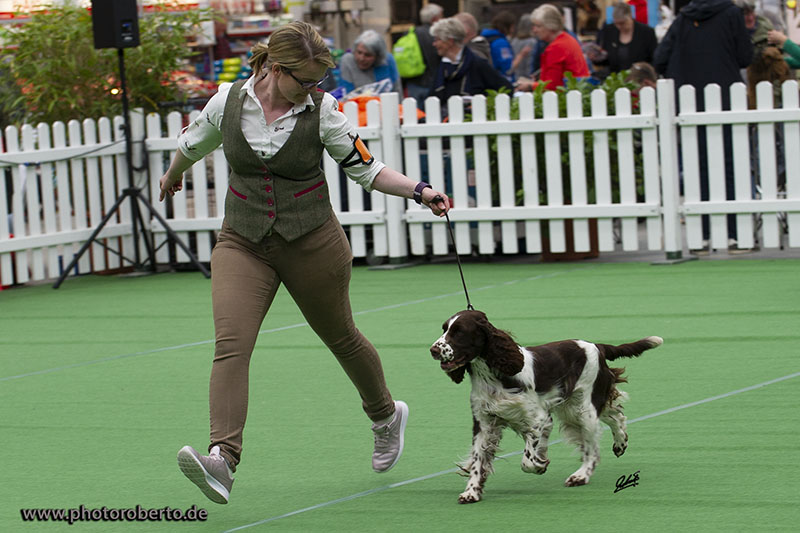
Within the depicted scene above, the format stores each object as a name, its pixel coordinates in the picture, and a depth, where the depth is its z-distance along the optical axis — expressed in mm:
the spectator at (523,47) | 16016
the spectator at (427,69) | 15352
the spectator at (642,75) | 12883
